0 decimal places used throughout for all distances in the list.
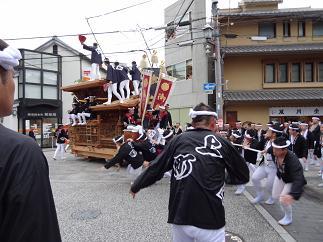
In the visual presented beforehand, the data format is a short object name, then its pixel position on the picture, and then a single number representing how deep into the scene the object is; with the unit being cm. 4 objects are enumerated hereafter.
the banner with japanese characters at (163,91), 1245
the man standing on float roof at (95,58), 1479
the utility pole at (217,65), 1494
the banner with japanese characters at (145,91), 1235
